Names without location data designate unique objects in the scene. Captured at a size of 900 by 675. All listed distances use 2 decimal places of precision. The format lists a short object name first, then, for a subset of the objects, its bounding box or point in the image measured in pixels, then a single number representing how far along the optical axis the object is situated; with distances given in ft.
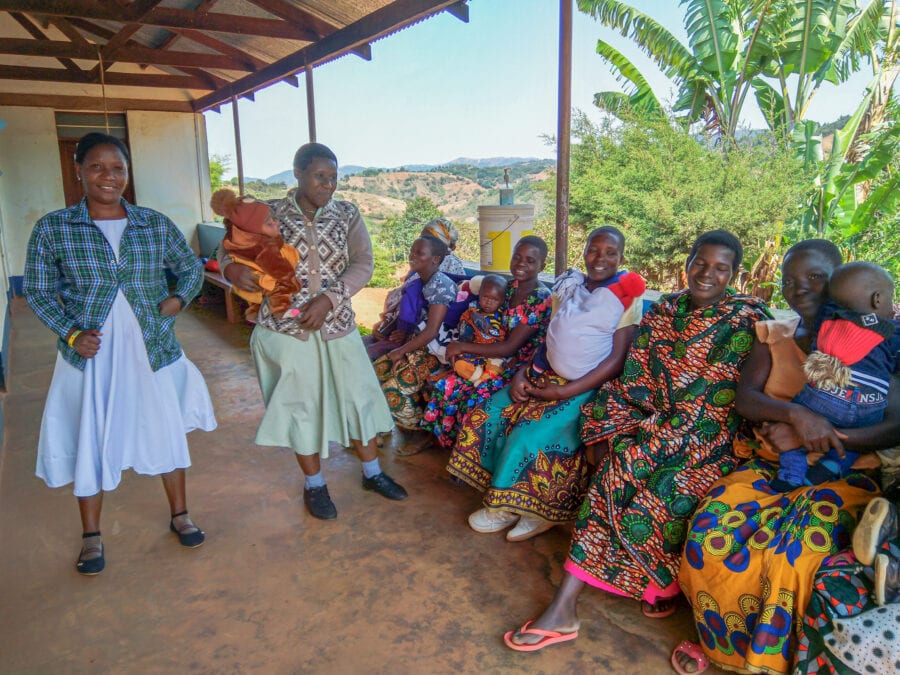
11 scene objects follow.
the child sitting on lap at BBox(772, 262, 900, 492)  5.45
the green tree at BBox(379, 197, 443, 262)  49.37
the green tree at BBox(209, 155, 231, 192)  50.83
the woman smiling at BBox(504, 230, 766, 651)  6.20
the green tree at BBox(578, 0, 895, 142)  30.45
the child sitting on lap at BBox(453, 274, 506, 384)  9.52
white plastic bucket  13.08
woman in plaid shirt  6.70
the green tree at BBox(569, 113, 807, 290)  32.68
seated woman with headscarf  11.02
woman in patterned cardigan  7.83
